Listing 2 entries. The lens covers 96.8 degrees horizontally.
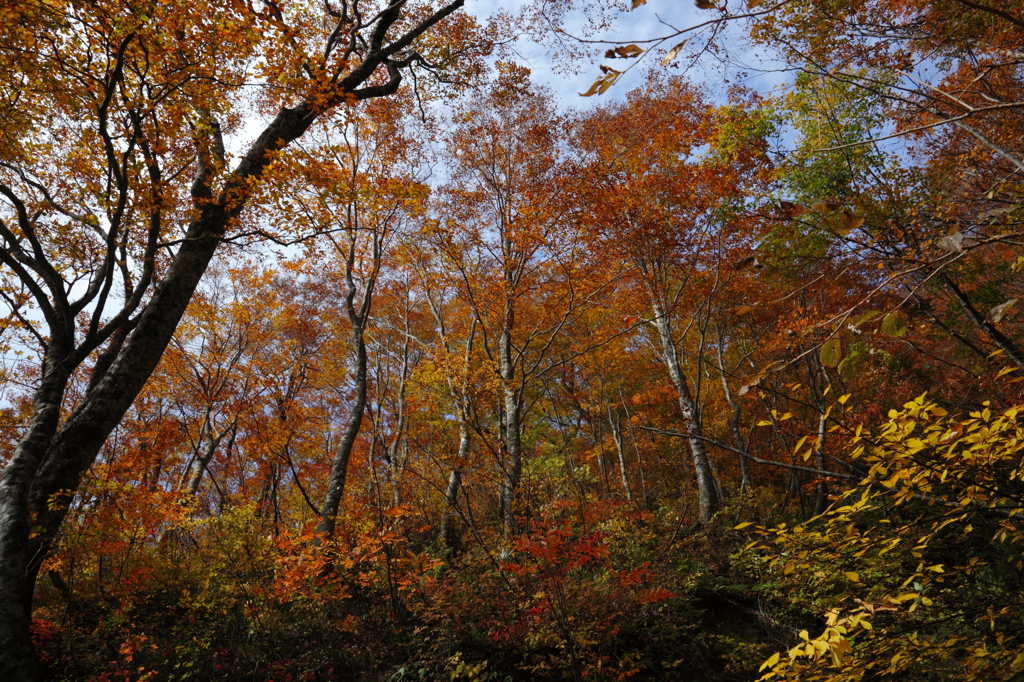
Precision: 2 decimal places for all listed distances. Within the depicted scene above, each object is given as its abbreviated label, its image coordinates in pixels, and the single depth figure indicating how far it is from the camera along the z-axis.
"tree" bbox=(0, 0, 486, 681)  4.05
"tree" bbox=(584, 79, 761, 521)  9.07
